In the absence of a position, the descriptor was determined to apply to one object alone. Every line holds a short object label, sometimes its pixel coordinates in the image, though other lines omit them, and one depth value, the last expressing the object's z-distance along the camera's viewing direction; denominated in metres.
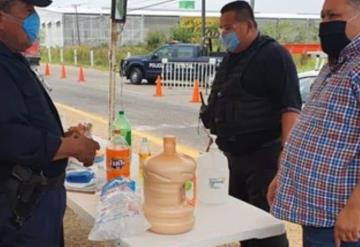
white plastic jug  2.30
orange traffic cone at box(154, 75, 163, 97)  15.66
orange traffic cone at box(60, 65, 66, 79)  22.19
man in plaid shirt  1.76
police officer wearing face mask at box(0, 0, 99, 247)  1.82
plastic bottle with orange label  2.35
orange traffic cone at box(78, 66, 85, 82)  20.52
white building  39.31
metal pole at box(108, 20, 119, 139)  4.04
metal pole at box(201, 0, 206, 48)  19.26
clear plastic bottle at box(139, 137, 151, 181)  2.74
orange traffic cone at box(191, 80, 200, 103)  14.17
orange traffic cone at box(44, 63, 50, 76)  23.57
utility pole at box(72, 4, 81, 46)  39.75
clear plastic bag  1.89
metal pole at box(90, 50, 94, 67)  30.11
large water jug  1.90
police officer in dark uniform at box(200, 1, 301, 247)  2.80
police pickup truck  19.11
